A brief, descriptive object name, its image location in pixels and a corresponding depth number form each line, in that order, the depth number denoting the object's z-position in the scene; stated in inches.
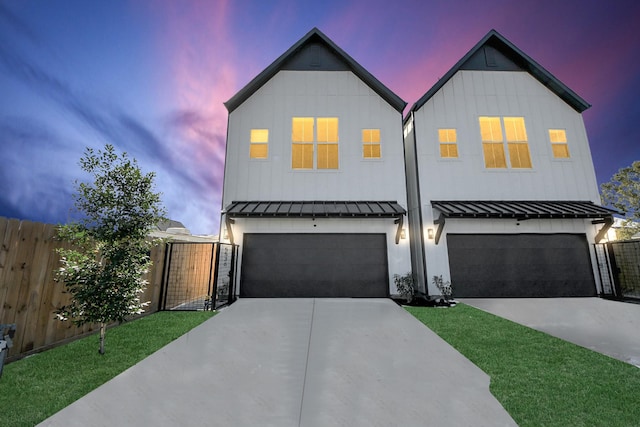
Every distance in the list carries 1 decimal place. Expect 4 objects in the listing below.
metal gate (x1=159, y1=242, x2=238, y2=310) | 281.3
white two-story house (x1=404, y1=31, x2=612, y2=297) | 347.6
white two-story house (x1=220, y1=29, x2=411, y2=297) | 348.2
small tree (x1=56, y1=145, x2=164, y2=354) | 150.6
